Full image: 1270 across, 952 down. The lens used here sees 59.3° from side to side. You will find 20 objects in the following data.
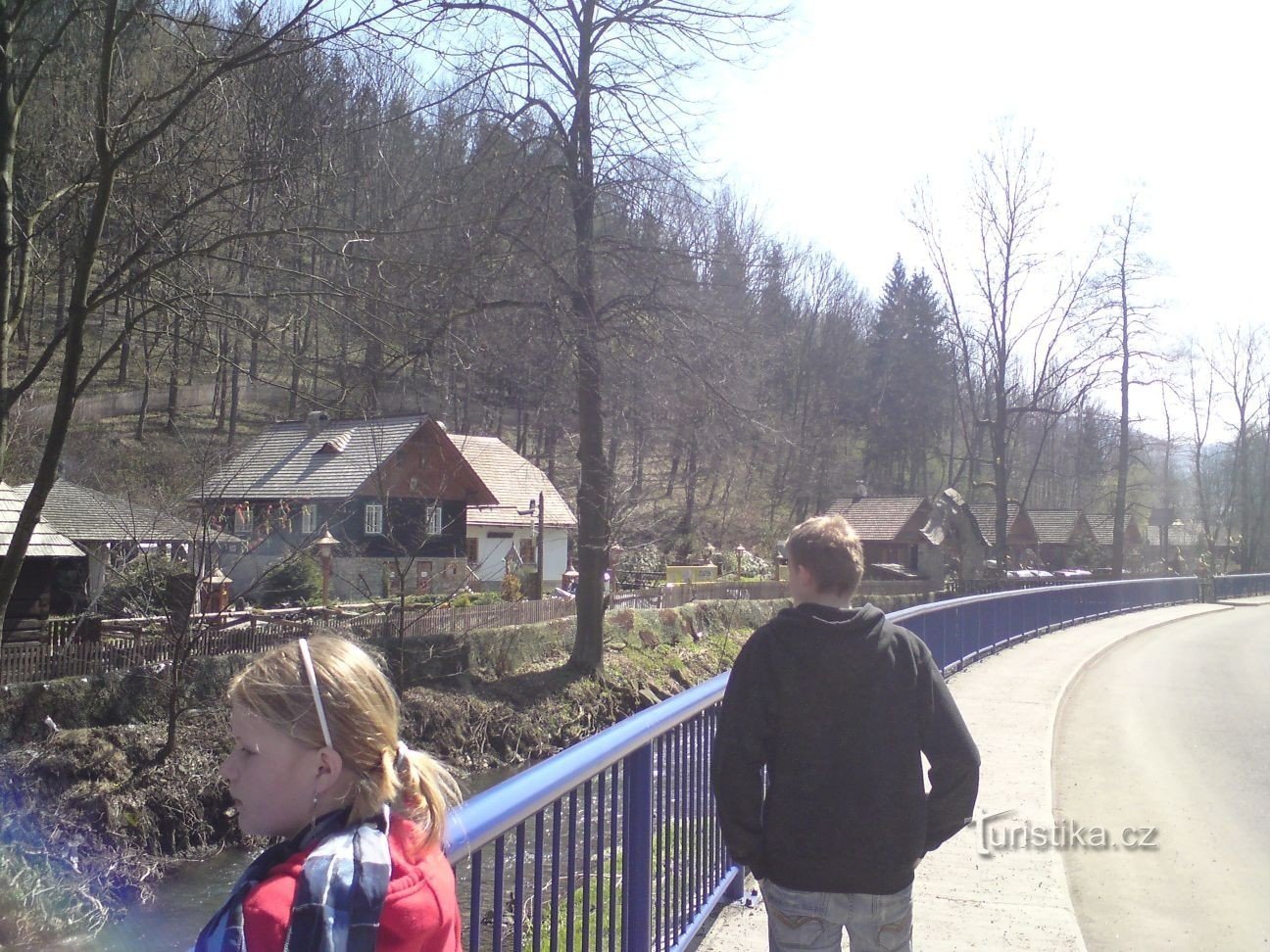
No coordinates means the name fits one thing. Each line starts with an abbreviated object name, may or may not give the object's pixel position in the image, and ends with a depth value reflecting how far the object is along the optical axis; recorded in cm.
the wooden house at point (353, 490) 3167
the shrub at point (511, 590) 3042
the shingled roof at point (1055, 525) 6744
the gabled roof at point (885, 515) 5191
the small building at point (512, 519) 4053
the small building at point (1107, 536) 6750
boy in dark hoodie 303
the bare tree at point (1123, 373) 4375
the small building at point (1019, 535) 6488
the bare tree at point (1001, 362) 4266
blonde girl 165
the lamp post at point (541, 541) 3106
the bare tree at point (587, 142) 1234
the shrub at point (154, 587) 1639
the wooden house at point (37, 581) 1895
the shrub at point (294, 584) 2669
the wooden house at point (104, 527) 2098
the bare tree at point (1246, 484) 6419
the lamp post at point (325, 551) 2379
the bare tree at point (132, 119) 548
